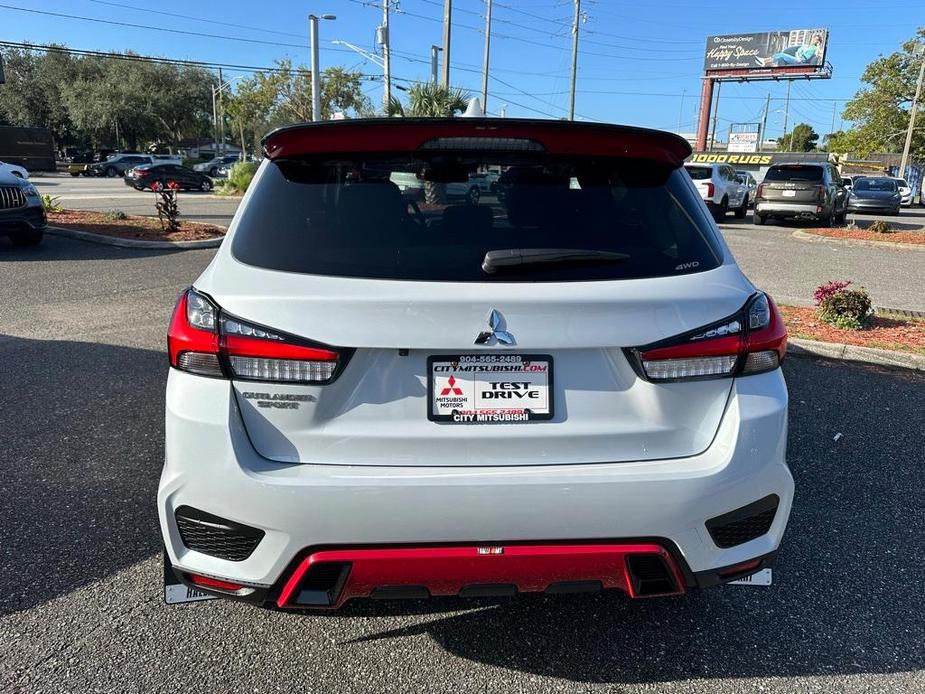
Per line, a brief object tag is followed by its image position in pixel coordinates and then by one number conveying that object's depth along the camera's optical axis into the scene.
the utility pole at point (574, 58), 45.47
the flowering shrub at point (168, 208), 13.42
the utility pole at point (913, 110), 43.31
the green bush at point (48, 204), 15.63
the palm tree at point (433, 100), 25.25
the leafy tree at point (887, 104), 49.47
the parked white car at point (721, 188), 19.45
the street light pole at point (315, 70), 26.39
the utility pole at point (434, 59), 36.80
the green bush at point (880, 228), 16.72
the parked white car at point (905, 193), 30.03
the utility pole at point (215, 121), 71.41
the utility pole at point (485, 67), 42.06
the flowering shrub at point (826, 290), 7.16
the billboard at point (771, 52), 65.31
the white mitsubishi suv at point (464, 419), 1.97
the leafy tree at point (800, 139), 108.69
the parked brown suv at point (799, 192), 19.28
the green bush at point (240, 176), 30.52
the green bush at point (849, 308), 6.86
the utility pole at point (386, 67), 33.41
